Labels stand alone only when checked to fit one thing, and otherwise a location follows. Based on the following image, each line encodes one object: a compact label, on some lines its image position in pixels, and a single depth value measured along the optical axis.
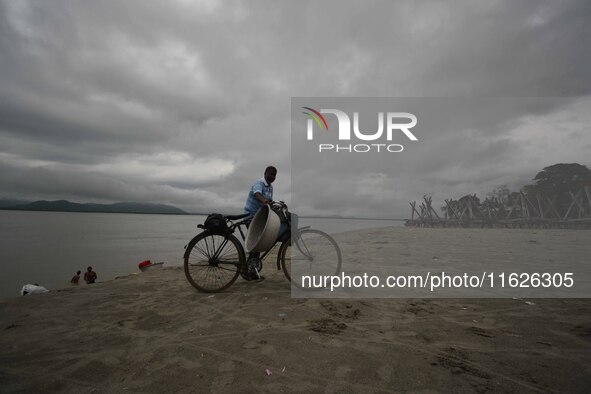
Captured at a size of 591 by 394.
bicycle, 5.14
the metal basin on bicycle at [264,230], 4.82
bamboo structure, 36.66
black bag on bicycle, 5.06
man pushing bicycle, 5.25
